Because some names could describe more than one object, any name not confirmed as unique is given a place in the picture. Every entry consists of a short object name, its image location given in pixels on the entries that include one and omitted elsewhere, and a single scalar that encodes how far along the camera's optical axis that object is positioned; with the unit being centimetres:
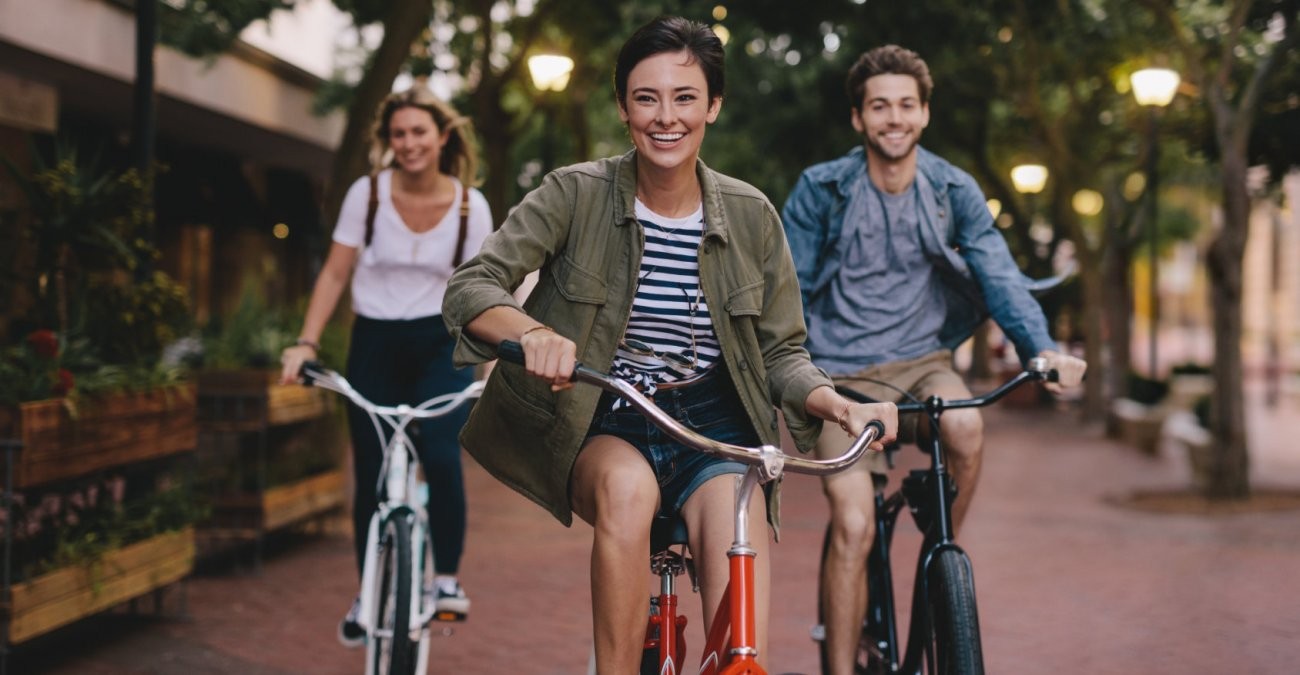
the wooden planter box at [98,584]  541
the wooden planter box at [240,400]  830
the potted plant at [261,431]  827
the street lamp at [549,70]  1534
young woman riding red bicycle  321
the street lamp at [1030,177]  2405
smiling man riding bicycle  473
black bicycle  372
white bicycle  472
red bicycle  285
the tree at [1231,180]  1222
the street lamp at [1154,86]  1580
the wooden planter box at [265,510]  822
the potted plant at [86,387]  562
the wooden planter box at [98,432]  549
